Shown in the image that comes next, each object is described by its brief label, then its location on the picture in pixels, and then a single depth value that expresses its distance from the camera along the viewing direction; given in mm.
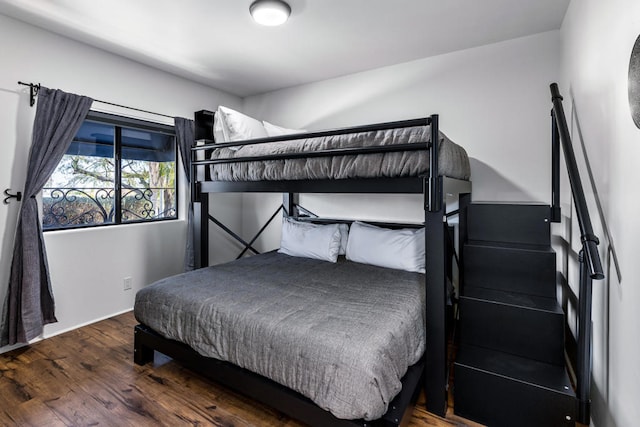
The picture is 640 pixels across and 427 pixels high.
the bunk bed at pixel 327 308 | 1402
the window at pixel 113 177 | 2754
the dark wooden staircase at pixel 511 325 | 1486
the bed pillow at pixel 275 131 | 3119
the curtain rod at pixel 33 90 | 2416
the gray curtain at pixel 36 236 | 2342
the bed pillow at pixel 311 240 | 2979
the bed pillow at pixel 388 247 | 2539
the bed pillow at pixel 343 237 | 3125
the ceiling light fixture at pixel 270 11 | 2090
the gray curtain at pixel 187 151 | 3439
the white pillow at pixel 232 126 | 2637
